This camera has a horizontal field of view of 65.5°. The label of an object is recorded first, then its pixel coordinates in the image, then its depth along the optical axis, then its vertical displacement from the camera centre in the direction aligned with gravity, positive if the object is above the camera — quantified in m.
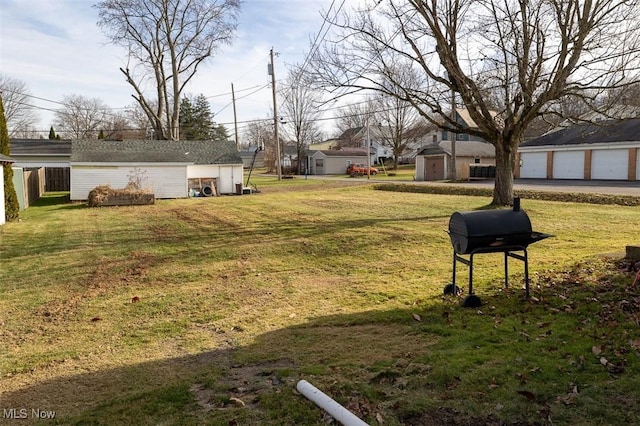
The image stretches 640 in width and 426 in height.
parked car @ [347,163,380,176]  53.09 +0.01
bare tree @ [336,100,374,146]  78.00 +7.74
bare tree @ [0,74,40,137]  51.94 +6.72
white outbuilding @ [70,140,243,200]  26.42 +0.26
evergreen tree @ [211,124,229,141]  76.94 +6.35
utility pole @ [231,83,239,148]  50.72 +5.88
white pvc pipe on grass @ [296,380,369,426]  3.10 -1.57
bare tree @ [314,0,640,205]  13.57 +3.00
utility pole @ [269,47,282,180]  40.43 +6.14
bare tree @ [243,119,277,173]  67.20 +5.92
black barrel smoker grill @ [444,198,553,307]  5.86 -0.73
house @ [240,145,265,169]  88.44 +2.13
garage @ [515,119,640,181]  31.42 +1.14
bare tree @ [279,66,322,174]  61.34 +6.09
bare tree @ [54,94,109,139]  70.00 +7.19
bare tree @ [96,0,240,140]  37.66 +9.14
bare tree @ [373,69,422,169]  57.78 +5.55
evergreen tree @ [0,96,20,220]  16.67 -0.57
